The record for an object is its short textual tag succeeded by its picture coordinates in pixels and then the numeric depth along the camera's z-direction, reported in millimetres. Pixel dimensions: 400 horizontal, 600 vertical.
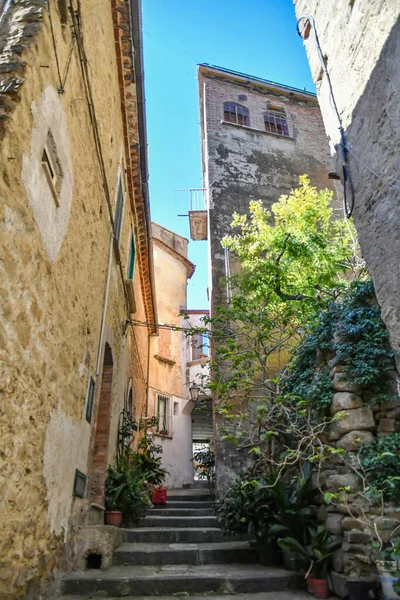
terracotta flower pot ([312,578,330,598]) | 3877
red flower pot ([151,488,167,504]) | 8047
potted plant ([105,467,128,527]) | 5570
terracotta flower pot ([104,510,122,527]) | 5543
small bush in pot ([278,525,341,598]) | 3922
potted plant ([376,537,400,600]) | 3354
